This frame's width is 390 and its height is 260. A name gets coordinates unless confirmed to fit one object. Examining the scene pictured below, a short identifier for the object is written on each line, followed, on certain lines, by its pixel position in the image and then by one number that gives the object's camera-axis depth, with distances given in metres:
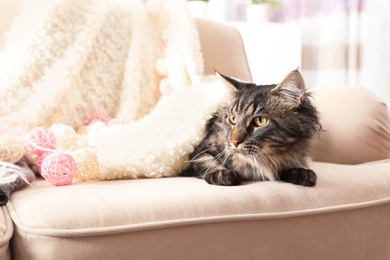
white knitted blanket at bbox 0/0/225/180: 1.48
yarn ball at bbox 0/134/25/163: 1.23
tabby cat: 1.31
